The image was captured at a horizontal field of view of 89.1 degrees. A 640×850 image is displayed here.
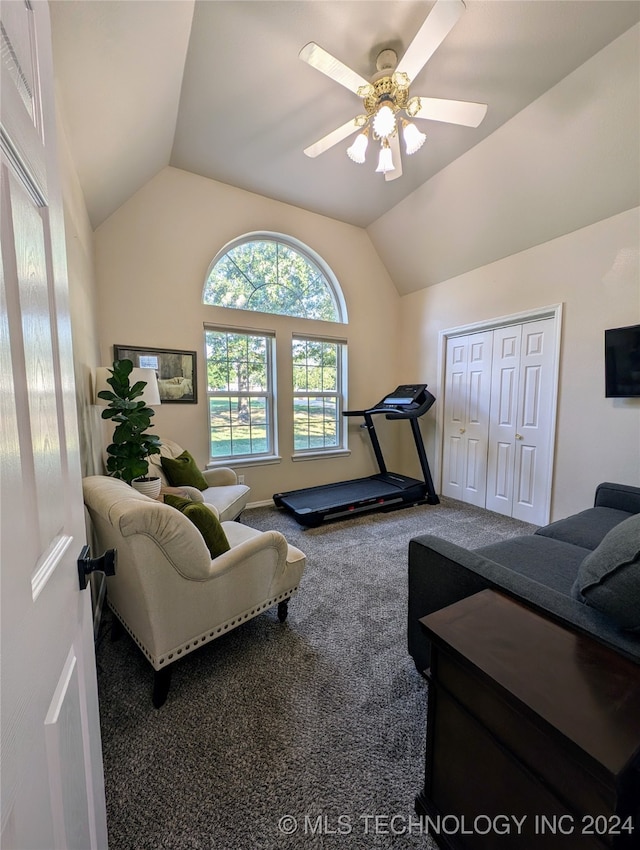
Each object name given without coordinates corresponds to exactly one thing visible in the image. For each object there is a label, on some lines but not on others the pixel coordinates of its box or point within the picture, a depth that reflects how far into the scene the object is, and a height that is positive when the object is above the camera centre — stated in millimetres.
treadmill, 3443 -1129
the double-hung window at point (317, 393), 4234 +59
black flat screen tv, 2635 +290
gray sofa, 881 -653
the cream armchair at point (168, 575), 1255 -788
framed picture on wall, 3201 +309
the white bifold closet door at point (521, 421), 3301 -259
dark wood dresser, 602 -725
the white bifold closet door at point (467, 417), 3871 -244
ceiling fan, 1698 +1838
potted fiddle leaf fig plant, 2164 -201
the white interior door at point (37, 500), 399 -163
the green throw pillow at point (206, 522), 1517 -589
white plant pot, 2254 -612
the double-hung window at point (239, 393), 3705 +56
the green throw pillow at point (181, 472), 2805 -646
